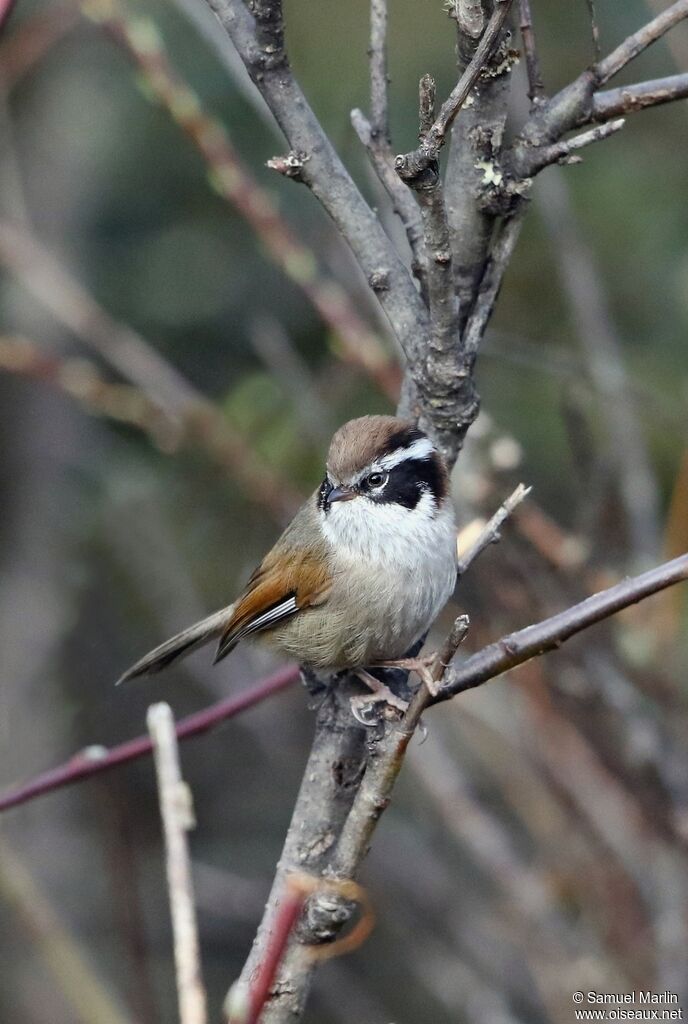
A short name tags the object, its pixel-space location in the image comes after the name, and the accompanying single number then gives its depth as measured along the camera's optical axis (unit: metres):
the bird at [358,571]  6.61
